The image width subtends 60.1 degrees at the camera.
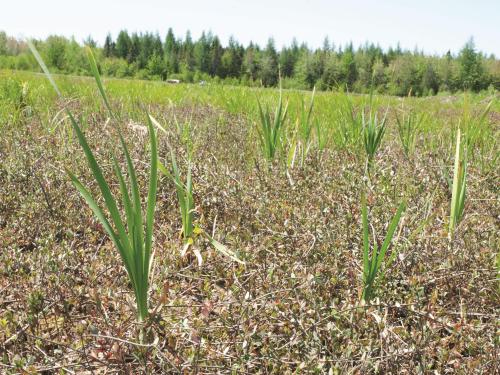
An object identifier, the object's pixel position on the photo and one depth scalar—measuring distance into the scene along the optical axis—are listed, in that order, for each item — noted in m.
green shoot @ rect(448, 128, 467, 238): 2.09
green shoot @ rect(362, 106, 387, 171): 3.25
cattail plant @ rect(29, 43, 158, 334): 1.29
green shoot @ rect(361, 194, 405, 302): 1.51
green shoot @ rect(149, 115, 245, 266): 1.92
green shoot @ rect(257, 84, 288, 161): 3.32
